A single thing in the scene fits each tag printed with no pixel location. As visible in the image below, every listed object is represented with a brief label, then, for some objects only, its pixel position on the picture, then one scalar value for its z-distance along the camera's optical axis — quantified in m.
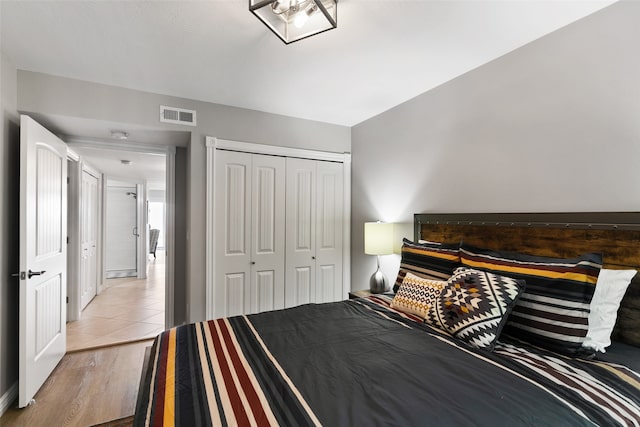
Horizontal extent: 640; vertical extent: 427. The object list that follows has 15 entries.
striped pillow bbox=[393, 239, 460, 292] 2.04
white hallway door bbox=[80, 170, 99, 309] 4.16
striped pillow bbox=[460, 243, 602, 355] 1.35
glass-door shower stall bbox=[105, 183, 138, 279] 6.38
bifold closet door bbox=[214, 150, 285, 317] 3.08
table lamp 2.94
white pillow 1.39
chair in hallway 8.71
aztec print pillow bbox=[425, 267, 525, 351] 1.45
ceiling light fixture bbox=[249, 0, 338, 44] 1.61
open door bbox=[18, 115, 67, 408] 2.09
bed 0.98
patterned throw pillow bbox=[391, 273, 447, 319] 1.85
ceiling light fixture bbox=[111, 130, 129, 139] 2.93
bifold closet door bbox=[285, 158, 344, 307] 3.46
